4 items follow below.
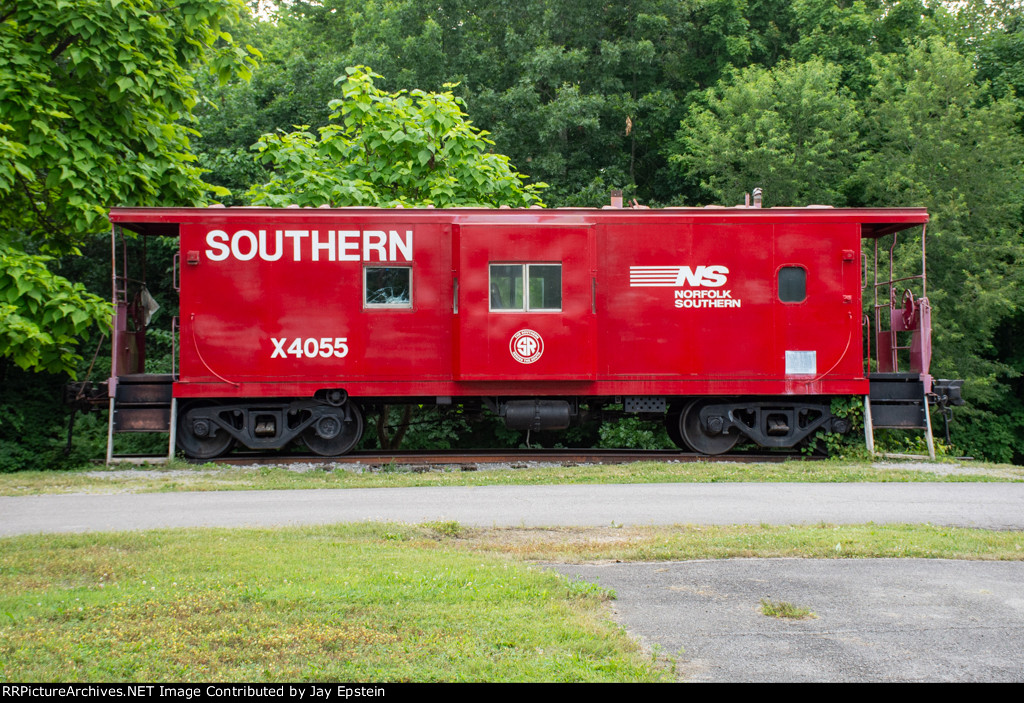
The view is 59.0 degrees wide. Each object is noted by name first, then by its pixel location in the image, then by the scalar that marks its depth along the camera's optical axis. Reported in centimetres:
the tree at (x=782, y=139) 2359
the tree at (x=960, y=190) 2270
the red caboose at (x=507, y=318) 1280
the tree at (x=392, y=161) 1638
